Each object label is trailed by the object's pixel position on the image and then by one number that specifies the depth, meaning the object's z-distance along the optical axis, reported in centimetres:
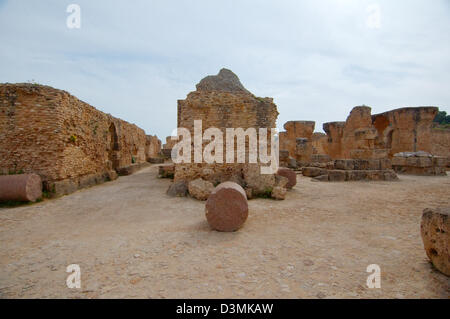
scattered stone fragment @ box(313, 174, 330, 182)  1025
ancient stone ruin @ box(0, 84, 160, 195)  621
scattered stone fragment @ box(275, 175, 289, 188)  669
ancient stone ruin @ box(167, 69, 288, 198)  688
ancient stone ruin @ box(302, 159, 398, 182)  1016
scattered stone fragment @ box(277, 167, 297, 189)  761
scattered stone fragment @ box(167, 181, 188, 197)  640
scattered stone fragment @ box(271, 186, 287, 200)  620
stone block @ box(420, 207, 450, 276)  222
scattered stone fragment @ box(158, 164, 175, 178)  1059
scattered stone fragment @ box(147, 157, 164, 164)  1952
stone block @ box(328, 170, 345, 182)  1010
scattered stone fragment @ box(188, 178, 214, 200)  594
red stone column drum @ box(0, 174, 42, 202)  541
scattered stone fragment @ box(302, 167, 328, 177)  1111
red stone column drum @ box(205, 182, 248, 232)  376
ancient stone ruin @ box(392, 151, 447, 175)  1147
